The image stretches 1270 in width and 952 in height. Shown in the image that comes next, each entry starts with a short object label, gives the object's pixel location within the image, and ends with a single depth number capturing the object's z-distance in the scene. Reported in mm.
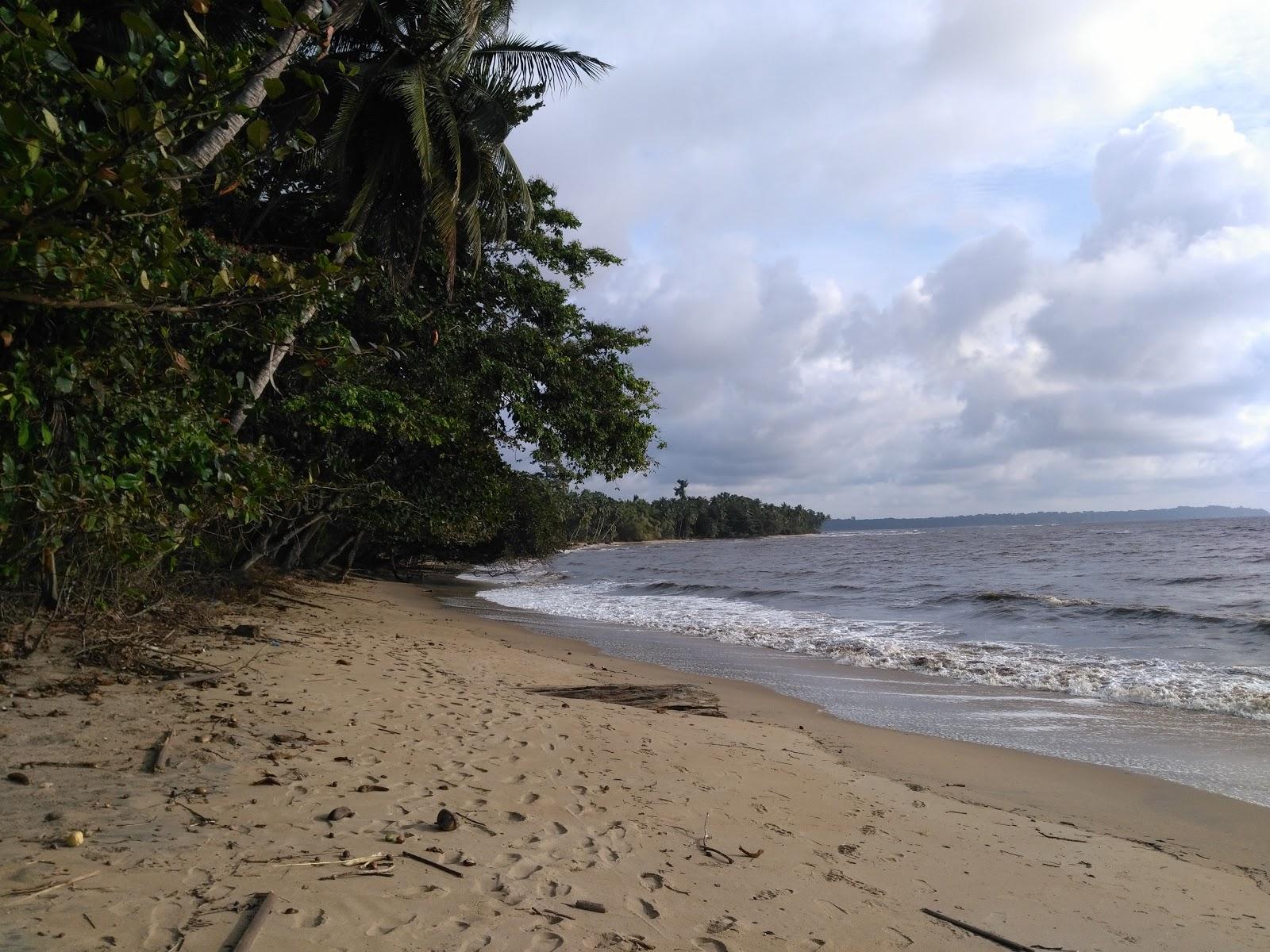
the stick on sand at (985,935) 3344
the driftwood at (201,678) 6043
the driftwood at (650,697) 8031
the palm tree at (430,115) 10273
